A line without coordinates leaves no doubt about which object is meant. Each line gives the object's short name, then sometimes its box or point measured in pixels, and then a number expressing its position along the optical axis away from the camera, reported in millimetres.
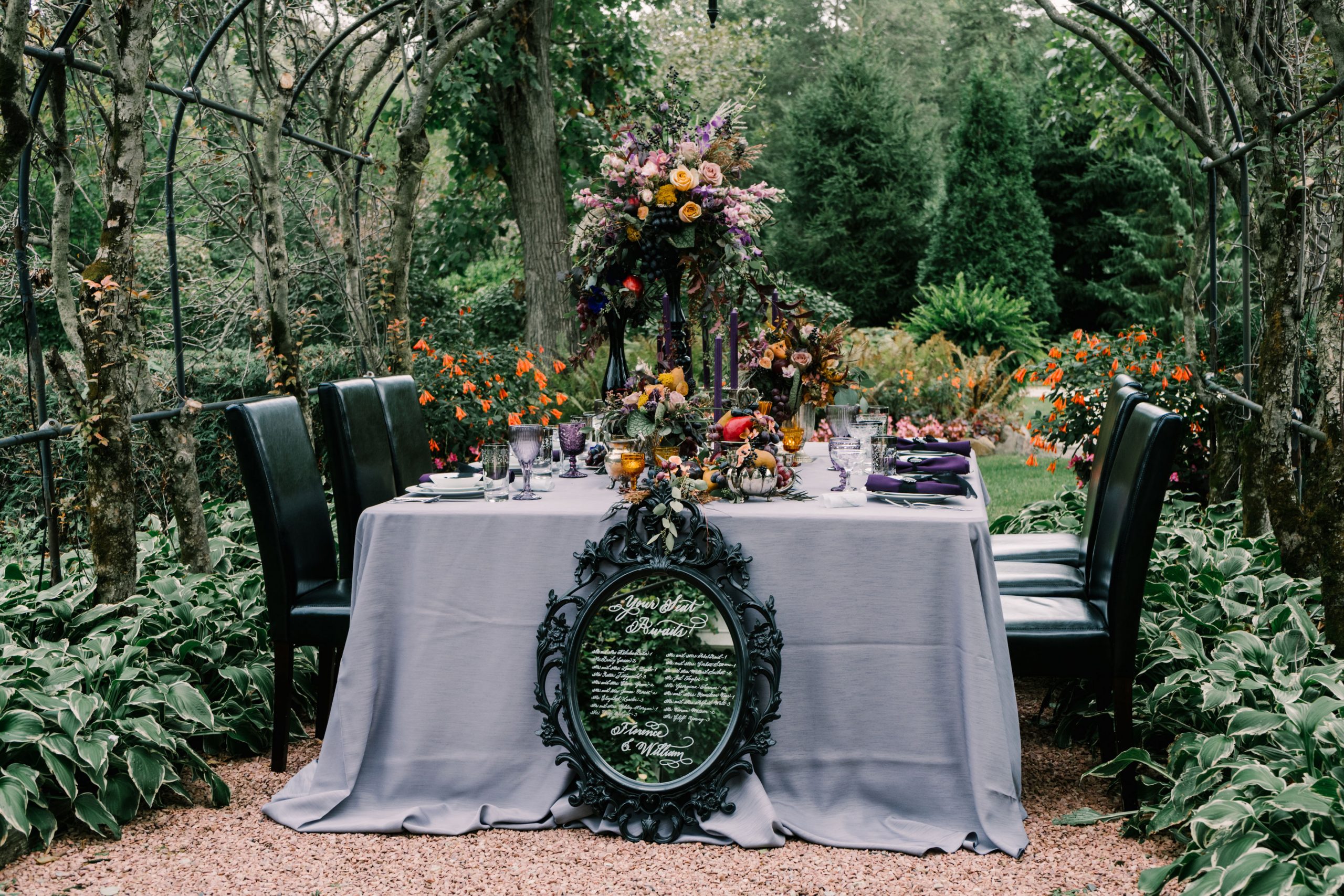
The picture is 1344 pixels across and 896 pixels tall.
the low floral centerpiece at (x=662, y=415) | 2877
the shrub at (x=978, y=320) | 11680
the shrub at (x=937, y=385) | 9367
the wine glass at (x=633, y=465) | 2760
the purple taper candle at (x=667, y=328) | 3273
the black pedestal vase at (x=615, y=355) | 3391
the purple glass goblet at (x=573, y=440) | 3328
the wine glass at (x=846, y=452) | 2910
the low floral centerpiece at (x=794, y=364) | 3479
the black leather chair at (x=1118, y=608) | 2656
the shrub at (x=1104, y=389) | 5258
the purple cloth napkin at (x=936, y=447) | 3834
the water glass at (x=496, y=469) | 2936
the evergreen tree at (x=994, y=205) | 13625
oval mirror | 2721
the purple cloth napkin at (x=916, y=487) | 2893
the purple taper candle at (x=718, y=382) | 3182
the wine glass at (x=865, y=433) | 3107
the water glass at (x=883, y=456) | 3164
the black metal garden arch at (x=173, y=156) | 3443
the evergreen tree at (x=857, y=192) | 14945
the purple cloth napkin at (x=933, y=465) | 3340
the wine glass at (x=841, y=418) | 3170
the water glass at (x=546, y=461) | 3361
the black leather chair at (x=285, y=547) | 3080
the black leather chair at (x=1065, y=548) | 3207
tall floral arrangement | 3027
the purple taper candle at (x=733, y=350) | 3223
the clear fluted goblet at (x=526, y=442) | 2936
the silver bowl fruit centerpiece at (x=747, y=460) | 2834
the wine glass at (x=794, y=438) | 3307
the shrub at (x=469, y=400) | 6082
